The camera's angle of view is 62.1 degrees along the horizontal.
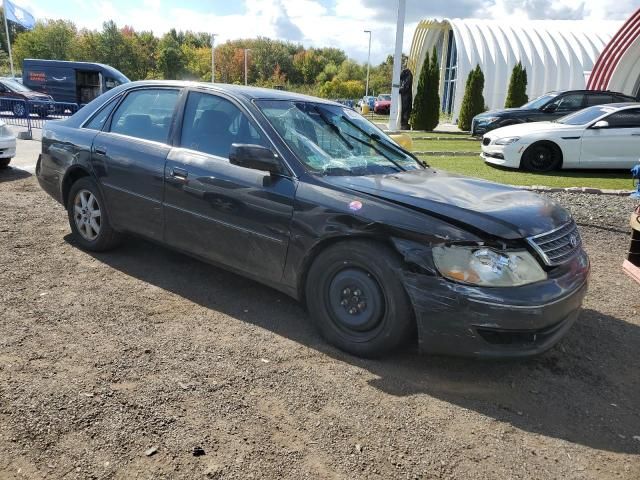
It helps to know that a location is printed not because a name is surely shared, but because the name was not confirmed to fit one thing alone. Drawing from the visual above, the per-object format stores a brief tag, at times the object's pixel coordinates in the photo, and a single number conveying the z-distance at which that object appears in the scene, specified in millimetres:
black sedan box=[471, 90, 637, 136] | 15375
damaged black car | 3000
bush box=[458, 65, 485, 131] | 23344
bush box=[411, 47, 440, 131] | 22500
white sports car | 10867
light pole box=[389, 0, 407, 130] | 16750
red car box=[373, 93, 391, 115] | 39469
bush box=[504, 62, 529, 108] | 23516
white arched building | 30688
